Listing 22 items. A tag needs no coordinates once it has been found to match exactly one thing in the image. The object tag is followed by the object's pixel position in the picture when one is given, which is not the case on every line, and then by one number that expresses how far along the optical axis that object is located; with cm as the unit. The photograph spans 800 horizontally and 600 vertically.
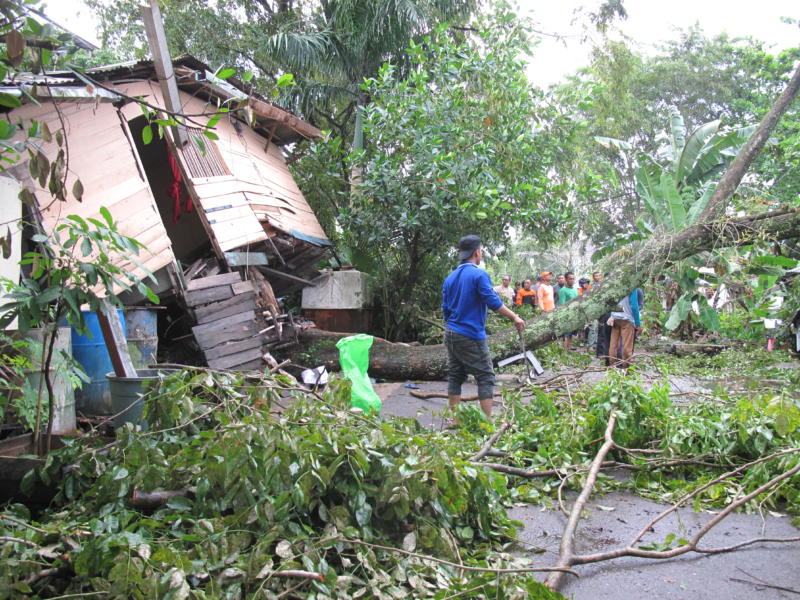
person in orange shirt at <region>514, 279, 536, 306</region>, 1452
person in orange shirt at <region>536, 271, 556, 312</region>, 1359
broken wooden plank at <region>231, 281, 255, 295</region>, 838
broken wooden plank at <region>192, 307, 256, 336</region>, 804
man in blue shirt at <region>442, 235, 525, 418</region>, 557
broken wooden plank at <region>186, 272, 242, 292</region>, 802
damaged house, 721
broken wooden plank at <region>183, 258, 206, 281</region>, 821
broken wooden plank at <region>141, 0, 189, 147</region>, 677
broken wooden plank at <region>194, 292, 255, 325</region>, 809
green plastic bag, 599
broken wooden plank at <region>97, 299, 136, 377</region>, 494
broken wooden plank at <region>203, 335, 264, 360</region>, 809
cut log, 1254
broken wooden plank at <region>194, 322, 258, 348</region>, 805
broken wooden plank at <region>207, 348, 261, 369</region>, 805
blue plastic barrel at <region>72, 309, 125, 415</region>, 540
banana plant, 821
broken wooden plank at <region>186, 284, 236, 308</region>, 800
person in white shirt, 1556
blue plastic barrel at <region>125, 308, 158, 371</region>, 638
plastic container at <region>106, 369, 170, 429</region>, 461
